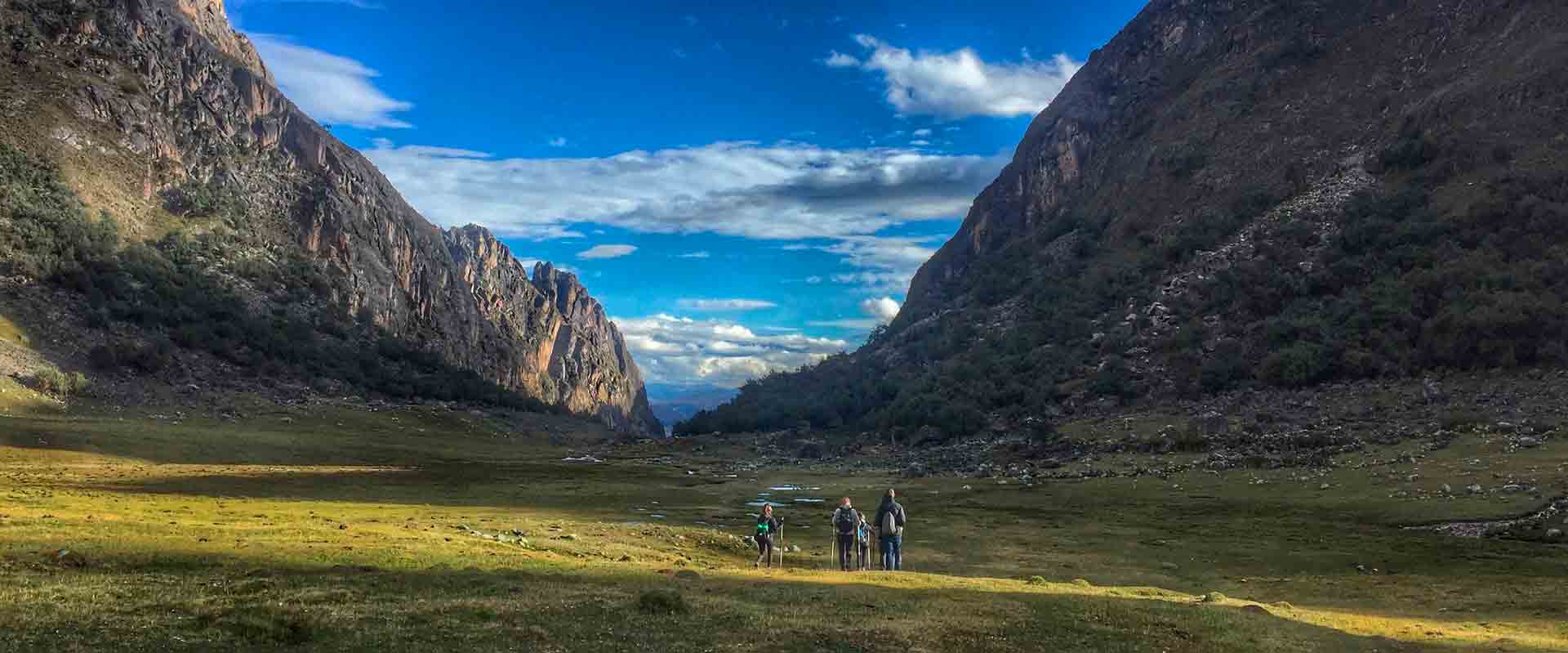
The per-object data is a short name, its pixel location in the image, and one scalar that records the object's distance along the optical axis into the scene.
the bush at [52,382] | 98.06
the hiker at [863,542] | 37.16
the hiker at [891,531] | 35.22
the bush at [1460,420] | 76.12
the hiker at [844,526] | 36.34
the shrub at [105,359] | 114.19
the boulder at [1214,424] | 92.88
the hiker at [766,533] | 36.28
